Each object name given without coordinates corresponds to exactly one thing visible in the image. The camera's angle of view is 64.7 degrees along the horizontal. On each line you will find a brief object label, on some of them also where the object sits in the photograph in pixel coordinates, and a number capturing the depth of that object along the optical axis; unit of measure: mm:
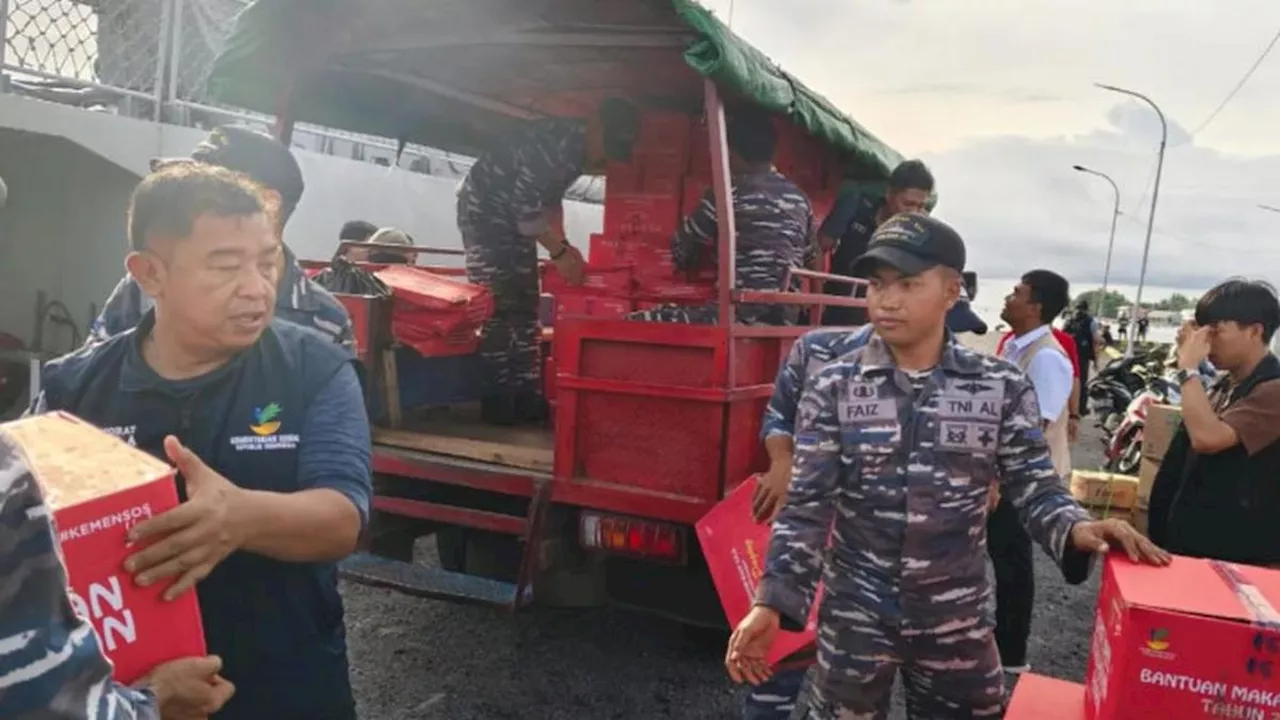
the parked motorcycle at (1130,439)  8203
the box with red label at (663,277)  5152
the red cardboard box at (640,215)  5480
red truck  3270
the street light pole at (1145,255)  25062
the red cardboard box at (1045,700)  1834
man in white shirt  3717
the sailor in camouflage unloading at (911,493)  2182
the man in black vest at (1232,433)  2846
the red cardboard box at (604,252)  5680
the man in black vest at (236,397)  1573
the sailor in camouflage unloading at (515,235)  4934
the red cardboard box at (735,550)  2848
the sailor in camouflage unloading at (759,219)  4016
